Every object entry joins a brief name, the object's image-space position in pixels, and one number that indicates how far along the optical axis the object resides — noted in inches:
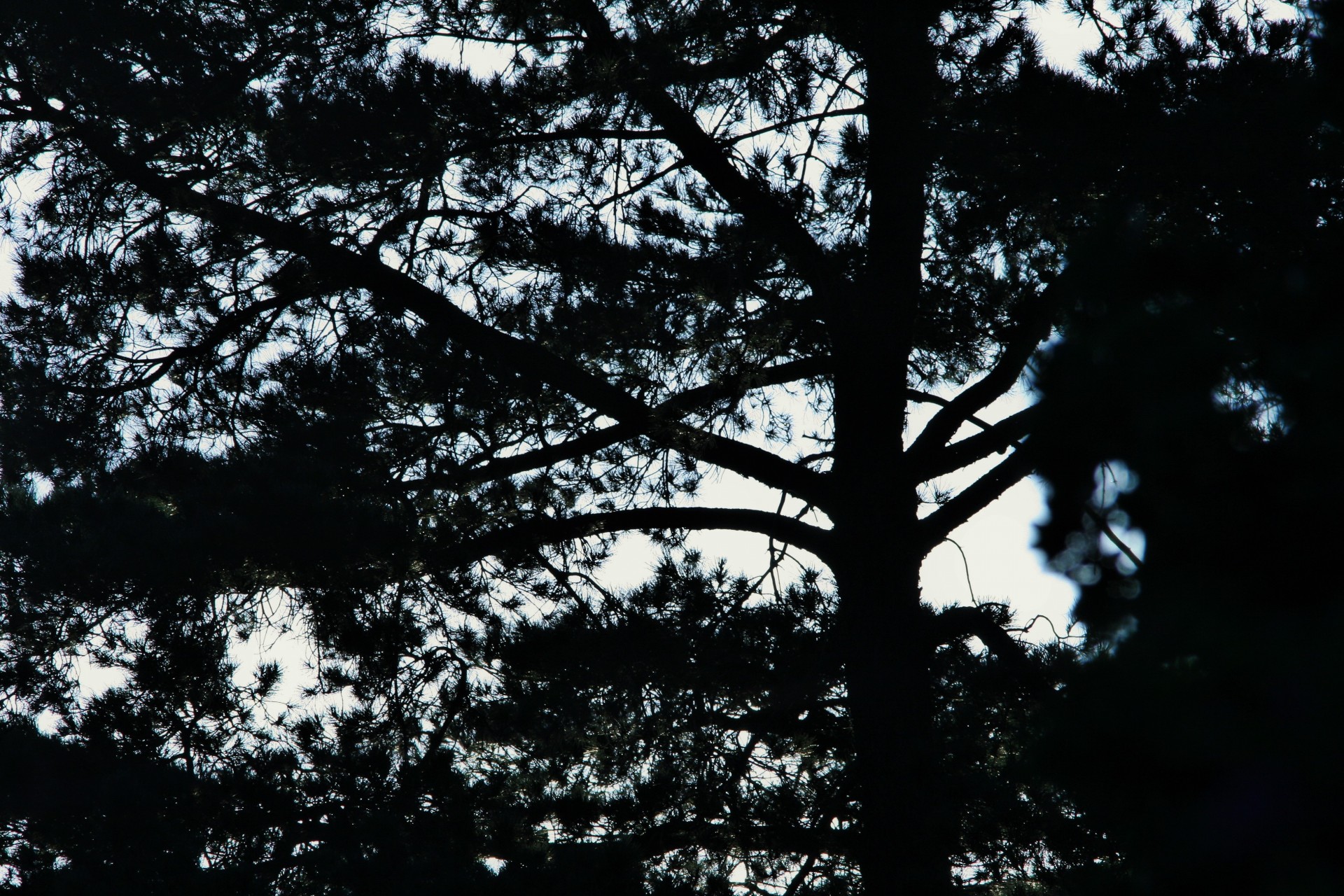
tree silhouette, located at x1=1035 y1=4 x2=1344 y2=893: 606.4
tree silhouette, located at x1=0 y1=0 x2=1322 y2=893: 1441.3
